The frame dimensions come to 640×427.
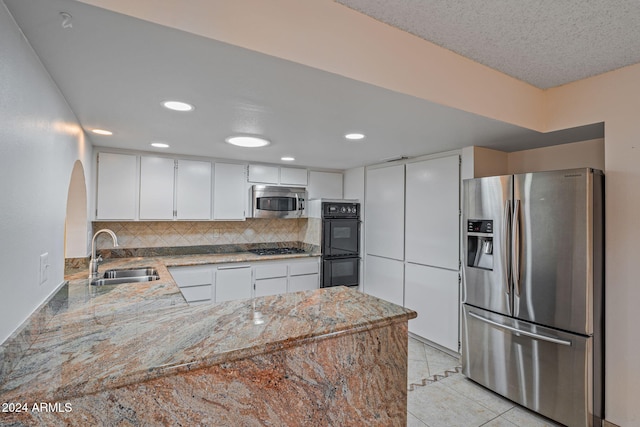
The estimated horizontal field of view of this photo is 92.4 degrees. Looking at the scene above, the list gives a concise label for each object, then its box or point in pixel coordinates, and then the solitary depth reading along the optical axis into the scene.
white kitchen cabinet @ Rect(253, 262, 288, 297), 3.85
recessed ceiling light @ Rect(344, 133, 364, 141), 2.59
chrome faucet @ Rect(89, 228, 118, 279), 2.46
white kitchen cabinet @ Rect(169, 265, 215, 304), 3.40
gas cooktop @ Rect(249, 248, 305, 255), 4.25
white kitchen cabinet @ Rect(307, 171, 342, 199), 4.57
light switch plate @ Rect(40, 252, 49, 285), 1.48
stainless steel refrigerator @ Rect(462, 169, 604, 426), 2.00
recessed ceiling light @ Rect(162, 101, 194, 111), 1.91
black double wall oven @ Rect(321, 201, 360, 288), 4.24
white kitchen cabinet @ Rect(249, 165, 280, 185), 4.13
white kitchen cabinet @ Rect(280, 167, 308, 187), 4.33
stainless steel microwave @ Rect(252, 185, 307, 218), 4.14
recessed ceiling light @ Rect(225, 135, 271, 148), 2.81
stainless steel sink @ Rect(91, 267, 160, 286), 2.58
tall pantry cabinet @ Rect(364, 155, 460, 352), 3.10
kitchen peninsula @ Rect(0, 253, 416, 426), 0.87
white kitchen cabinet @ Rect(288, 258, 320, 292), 4.09
